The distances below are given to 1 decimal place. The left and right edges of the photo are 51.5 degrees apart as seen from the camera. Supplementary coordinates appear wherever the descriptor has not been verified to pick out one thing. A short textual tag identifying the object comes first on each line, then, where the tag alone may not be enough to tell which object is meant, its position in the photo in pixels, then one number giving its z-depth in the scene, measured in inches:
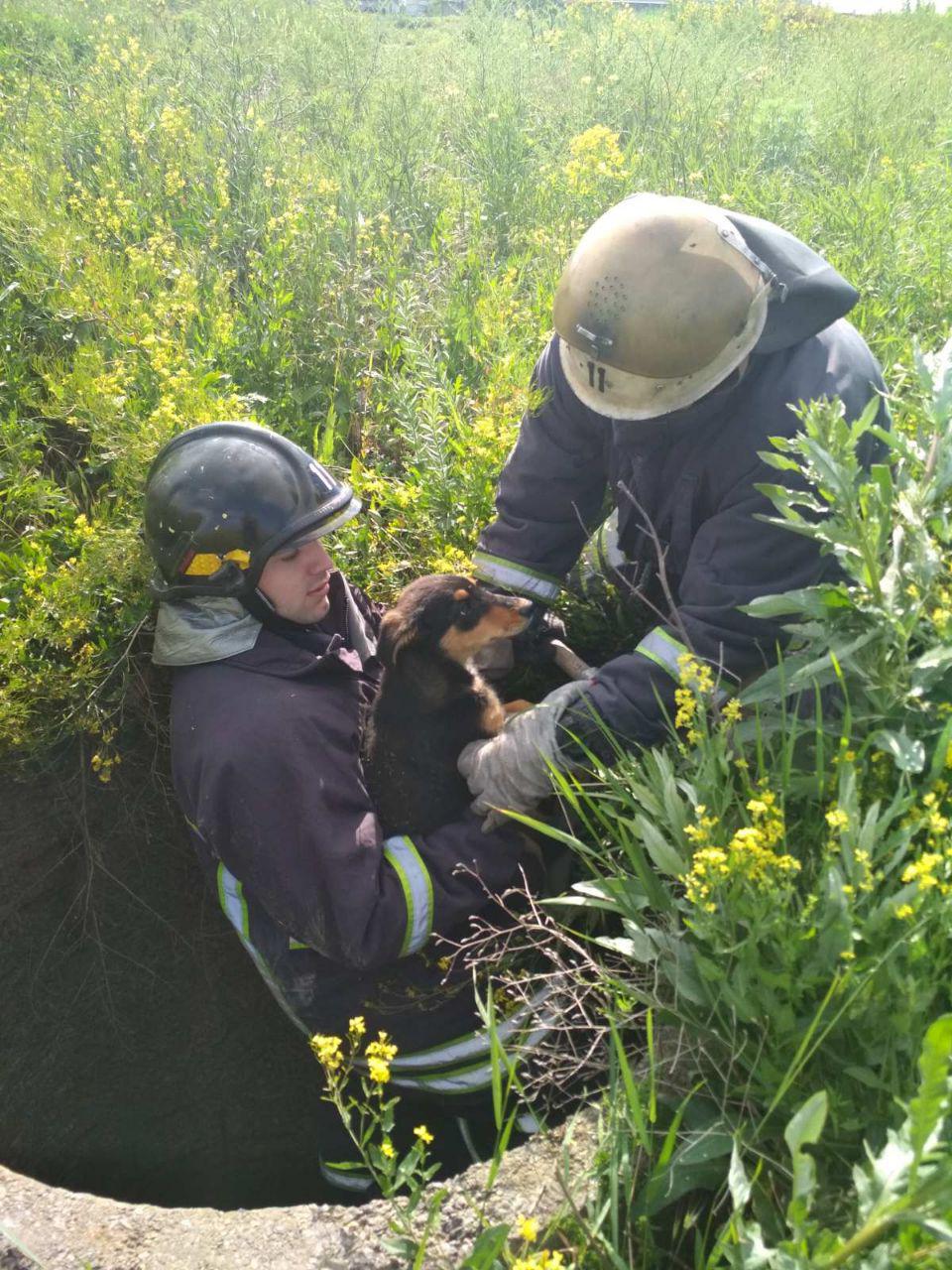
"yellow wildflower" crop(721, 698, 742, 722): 77.7
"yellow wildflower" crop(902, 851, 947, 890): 58.0
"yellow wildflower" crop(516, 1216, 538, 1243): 58.5
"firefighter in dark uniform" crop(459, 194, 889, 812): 96.8
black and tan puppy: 110.7
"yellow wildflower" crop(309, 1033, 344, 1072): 72.6
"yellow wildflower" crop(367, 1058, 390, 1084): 69.9
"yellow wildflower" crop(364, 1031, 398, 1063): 70.8
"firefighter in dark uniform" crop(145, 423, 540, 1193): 97.7
